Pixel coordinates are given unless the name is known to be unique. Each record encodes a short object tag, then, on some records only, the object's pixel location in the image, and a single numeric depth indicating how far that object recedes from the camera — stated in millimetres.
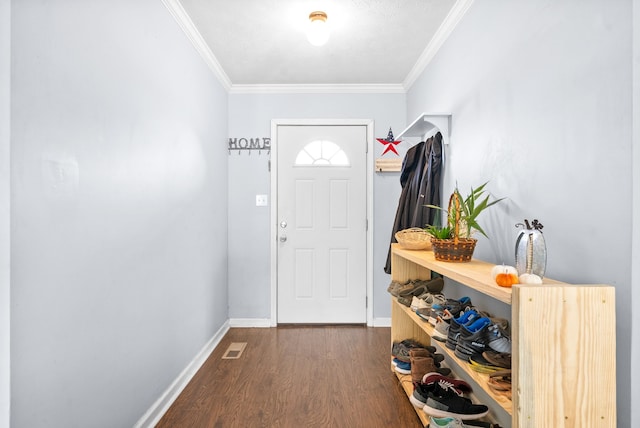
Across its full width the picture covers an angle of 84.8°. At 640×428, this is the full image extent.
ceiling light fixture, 2129
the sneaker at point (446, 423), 1489
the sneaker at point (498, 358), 1220
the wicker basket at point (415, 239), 2033
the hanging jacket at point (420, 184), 2445
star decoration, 3286
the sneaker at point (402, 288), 2173
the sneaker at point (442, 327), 1570
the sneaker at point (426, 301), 1884
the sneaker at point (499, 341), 1274
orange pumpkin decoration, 1098
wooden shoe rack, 962
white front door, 3410
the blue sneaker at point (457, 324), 1440
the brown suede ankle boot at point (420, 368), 2002
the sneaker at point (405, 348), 2225
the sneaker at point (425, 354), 2107
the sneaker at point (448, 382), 1831
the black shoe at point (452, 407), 1571
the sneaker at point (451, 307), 1677
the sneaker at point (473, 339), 1316
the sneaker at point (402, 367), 2200
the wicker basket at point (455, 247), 1573
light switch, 3408
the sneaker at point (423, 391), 1736
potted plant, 1562
